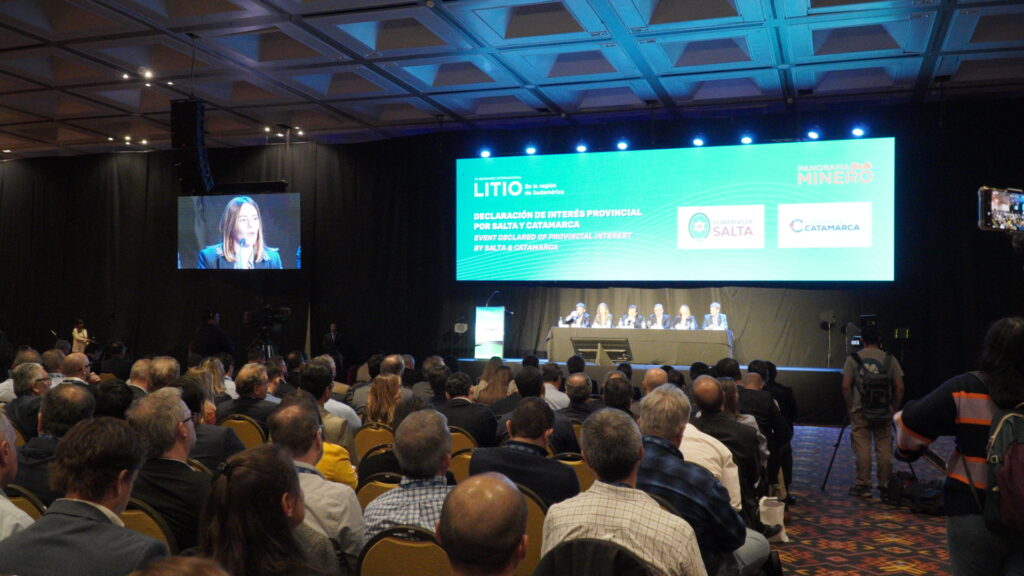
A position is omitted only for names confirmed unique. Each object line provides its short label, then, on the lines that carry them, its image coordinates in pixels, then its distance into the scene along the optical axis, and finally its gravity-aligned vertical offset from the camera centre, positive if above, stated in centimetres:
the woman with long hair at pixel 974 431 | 246 -43
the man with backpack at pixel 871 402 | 664 -87
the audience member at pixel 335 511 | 255 -69
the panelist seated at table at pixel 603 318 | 1177 -32
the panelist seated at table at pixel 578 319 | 1185 -34
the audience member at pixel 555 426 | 442 -71
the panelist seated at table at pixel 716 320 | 1122 -32
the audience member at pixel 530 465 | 318 -67
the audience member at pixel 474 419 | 477 -73
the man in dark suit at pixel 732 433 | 418 -71
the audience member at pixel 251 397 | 486 -63
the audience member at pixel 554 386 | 607 -71
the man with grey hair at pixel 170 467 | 273 -60
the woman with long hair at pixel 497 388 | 611 -70
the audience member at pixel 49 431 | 310 -57
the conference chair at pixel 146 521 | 247 -69
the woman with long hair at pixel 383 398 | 531 -68
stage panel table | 1052 -63
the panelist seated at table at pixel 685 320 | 1134 -34
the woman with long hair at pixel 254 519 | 170 -49
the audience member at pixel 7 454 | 263 -53
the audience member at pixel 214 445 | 363 -68
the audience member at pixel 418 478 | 262 -62
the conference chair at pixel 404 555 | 215 -69
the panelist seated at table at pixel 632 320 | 1167 -34
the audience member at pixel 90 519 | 181 -54
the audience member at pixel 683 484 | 280 -65
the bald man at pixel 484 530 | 161 -47
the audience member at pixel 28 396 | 459 -60
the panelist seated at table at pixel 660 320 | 1162 -34
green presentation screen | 1041 +113
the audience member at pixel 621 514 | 225 -62
